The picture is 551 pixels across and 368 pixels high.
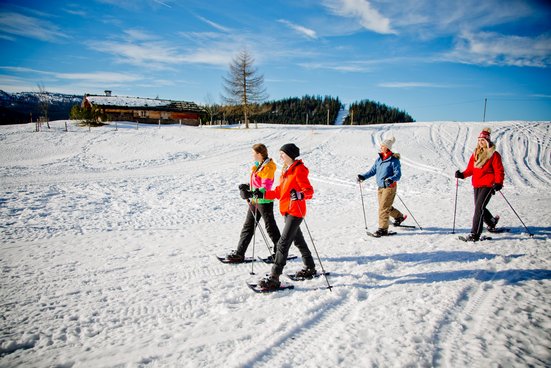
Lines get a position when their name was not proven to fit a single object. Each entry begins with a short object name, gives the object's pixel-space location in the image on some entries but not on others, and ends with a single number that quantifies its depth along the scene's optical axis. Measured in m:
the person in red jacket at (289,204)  3.86
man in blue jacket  5.96
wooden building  41.78
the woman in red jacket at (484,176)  5.45
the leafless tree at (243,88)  34.91
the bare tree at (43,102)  34.06
